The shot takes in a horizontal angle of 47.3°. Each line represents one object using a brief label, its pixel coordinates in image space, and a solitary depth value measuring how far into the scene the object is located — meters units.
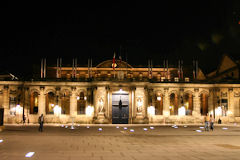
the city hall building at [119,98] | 46.88
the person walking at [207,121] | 30.53
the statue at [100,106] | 46.09
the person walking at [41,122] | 29.18
